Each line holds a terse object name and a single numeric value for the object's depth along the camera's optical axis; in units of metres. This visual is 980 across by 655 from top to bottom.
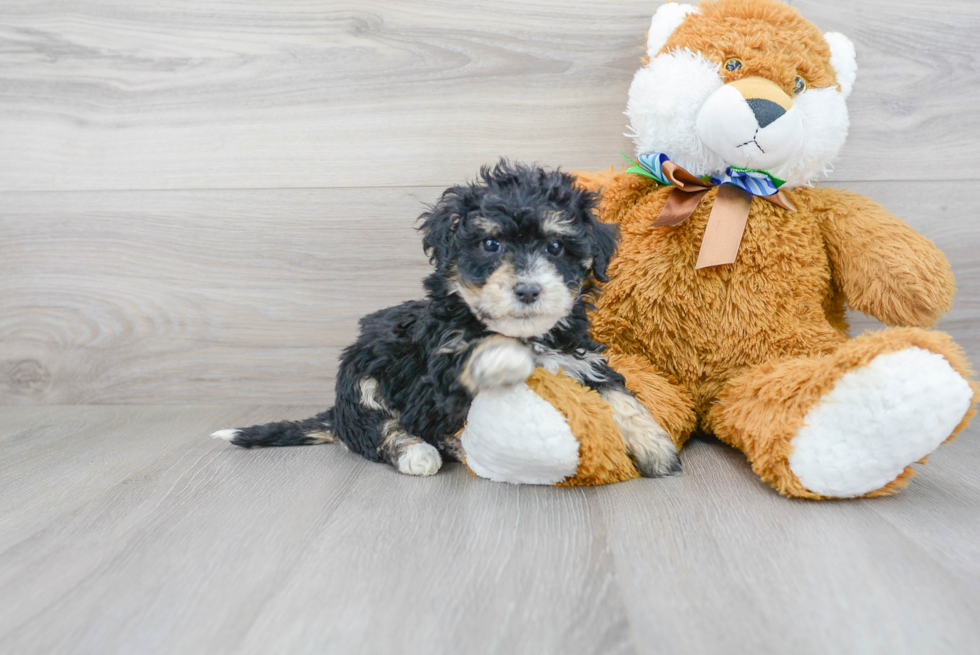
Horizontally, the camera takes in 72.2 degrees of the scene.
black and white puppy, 1.02
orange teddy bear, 1.21
